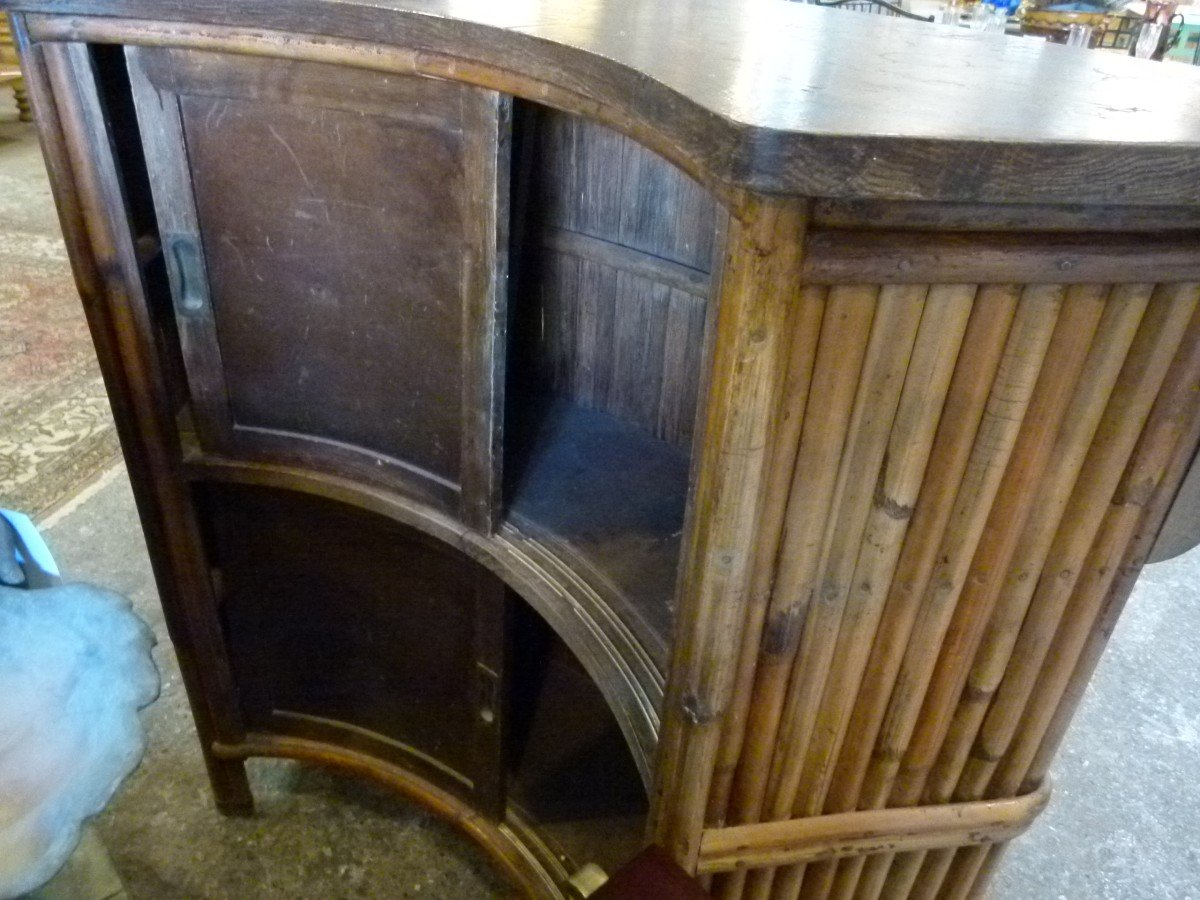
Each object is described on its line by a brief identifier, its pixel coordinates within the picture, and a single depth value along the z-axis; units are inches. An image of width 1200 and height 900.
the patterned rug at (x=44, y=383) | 91.2
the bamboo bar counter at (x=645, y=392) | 22.0
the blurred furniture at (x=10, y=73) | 173.3
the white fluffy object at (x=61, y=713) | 43.4
